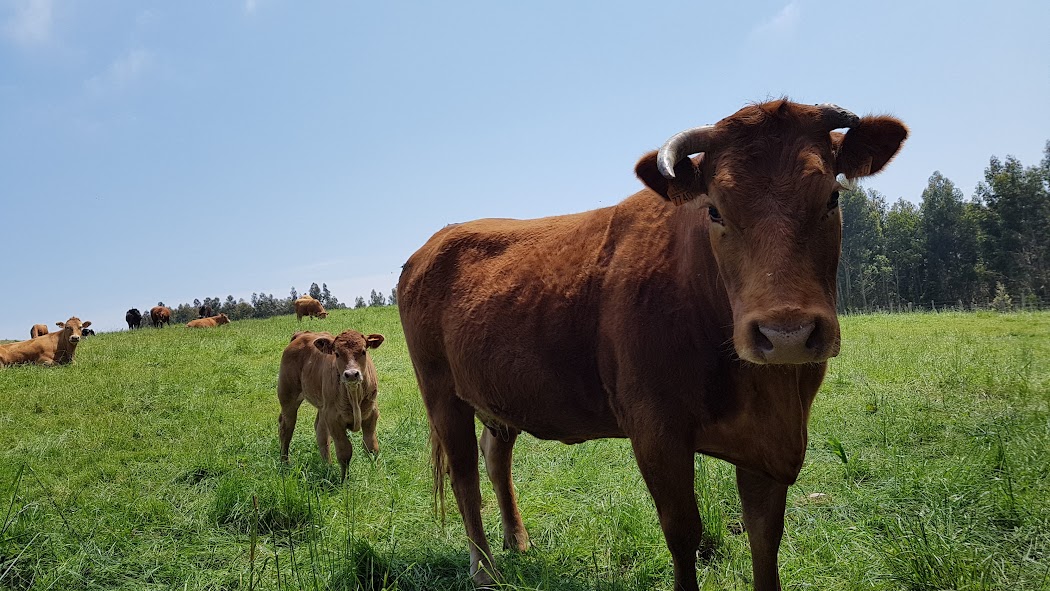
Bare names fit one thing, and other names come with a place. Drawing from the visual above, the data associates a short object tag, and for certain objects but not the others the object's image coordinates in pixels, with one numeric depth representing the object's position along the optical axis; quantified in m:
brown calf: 7.04
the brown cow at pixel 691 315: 2.17
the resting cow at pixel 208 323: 29.36
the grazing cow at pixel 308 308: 30.30
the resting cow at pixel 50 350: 17.80
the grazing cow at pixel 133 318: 41.62
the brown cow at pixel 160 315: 37.50
